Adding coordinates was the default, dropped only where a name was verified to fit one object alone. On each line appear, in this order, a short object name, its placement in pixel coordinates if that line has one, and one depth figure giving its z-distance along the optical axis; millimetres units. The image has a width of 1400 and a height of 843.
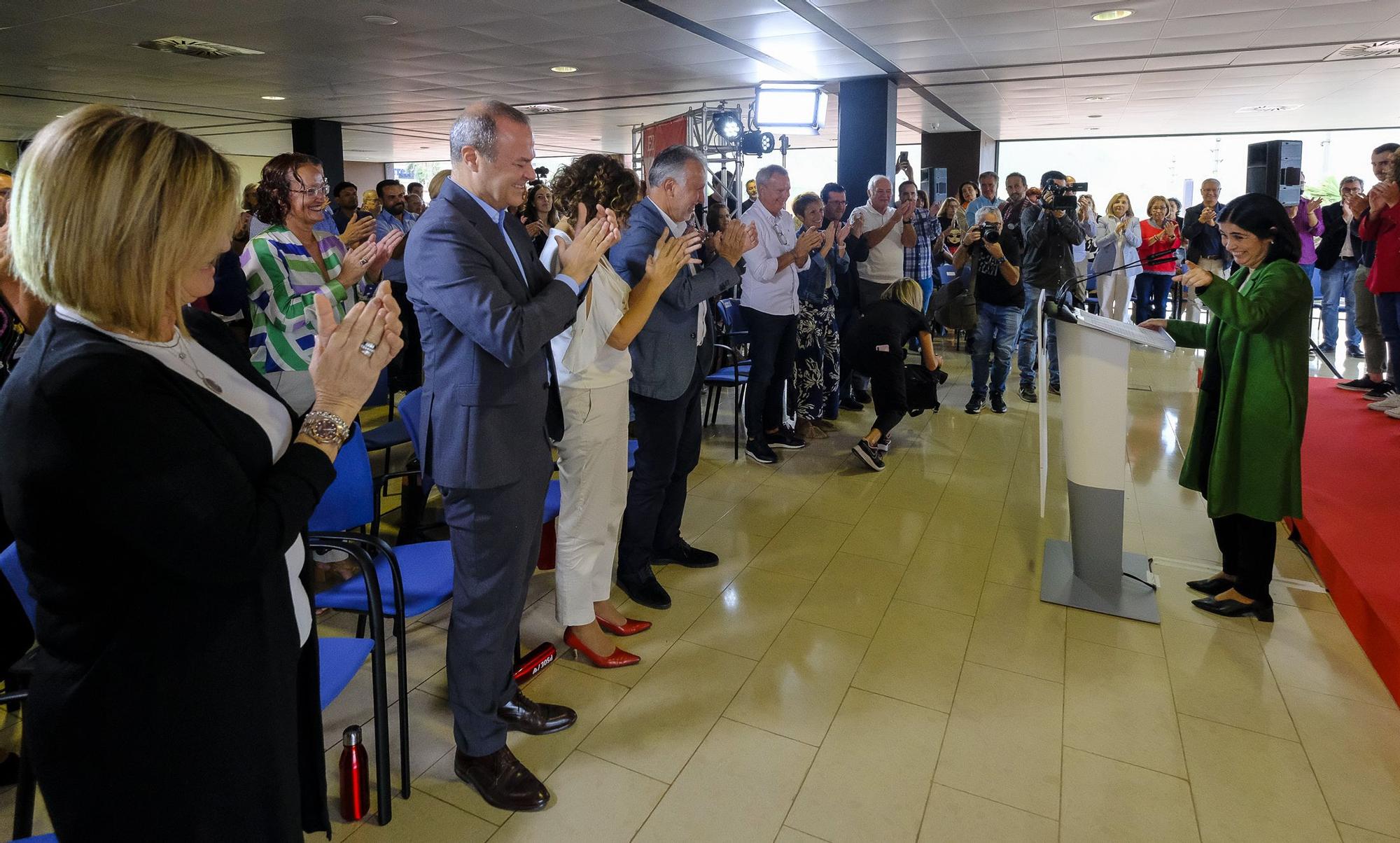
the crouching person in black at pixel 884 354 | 4500
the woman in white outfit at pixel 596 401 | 2273
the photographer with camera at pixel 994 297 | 5473
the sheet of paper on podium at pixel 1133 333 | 2605
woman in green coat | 2521
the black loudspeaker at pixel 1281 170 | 6527
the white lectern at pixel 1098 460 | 2717
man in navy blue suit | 1731
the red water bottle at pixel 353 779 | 1805
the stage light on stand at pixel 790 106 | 8023
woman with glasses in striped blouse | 2746
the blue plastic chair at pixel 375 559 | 1840
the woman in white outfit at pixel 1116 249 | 8422
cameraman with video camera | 5625
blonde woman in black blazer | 886
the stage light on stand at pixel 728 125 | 6934
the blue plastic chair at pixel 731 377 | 4602
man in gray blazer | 2623
